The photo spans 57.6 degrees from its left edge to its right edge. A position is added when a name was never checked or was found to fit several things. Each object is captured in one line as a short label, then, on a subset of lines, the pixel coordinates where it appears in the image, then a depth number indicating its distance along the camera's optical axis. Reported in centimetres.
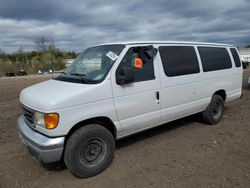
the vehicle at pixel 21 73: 5072
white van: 332
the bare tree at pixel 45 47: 7215
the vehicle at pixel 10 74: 4877
